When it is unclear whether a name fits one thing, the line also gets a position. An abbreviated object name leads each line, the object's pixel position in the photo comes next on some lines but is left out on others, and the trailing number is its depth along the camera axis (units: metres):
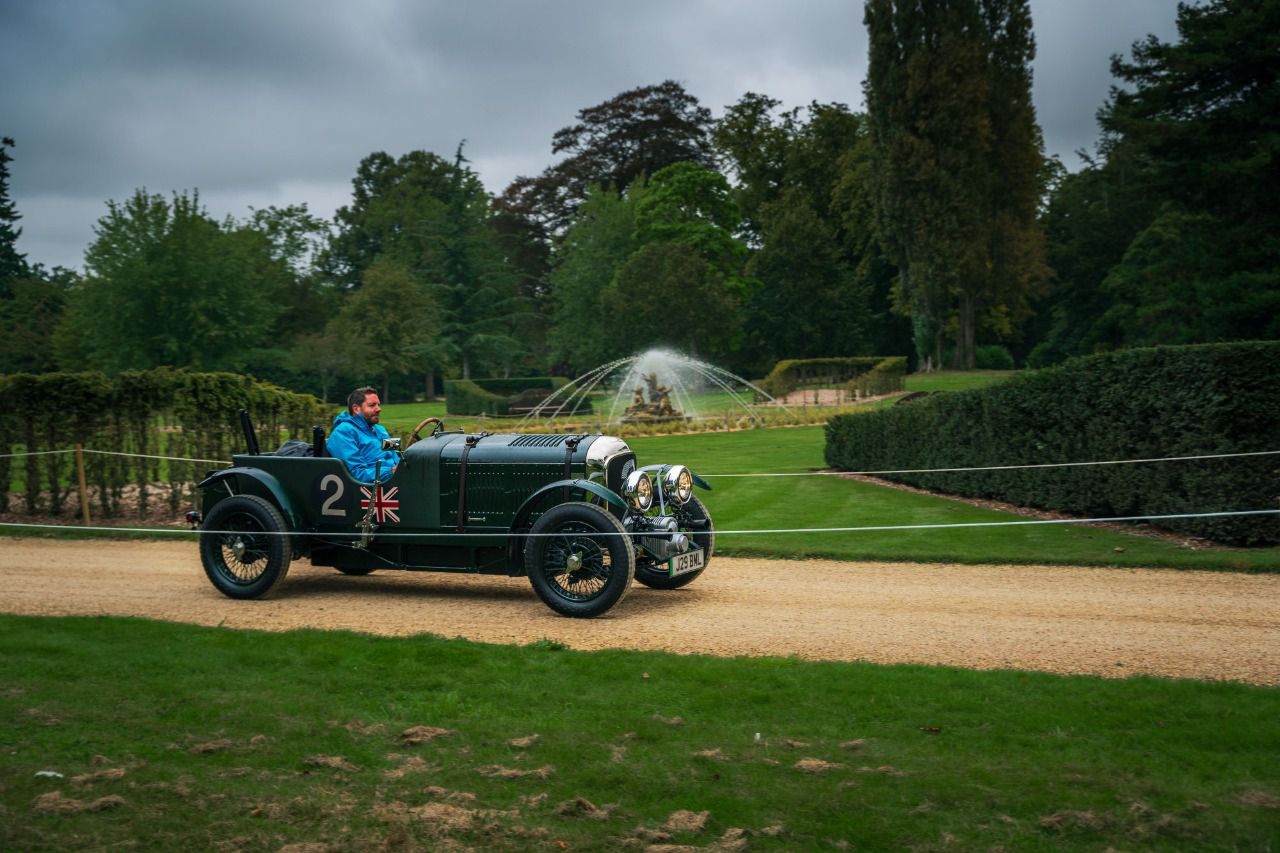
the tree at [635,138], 77.06
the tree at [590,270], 61.72
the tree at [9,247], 66.75
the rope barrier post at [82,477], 16.56
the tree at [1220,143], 27.64
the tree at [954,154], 51.06
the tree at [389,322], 60.97
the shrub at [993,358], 63.94
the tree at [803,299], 63.12
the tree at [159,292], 41.94
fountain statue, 33.84
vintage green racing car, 9.48
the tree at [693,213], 62.34
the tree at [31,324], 48.00
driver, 10.59
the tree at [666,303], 54.19
